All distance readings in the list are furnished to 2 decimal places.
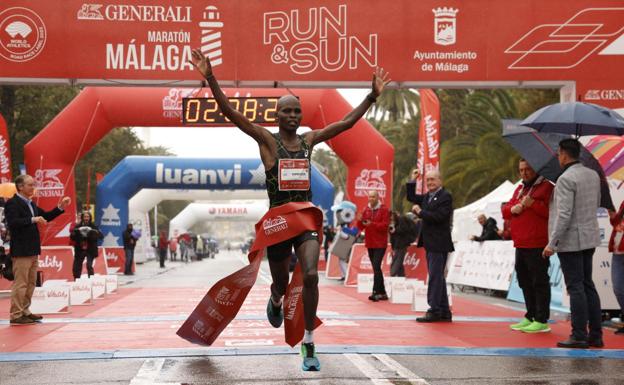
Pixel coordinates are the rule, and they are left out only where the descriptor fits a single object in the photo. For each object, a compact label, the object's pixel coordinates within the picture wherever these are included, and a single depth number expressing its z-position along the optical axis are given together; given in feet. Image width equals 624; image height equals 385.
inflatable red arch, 65.62
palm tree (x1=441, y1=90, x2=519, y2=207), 117.08
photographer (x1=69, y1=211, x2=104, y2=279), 59.16
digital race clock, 46.32
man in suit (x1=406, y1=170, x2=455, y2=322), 34.63
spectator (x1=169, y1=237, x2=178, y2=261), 173.80
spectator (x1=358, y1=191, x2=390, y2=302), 47.62
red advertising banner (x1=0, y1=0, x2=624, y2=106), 42.39
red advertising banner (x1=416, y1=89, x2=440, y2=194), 64.90
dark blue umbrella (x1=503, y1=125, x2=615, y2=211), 28.35
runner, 21.40
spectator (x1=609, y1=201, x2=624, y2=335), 29.30
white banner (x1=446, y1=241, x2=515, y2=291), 52.70
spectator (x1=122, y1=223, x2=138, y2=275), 85.92
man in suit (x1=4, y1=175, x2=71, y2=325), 33.68
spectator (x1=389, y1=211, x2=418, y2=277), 52.31
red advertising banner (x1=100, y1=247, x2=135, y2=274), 88.89
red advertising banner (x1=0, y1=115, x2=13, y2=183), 62.80
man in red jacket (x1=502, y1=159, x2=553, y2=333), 29.81
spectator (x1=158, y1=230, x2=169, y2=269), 119.75
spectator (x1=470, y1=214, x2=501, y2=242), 58.03
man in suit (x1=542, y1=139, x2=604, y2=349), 26.14
